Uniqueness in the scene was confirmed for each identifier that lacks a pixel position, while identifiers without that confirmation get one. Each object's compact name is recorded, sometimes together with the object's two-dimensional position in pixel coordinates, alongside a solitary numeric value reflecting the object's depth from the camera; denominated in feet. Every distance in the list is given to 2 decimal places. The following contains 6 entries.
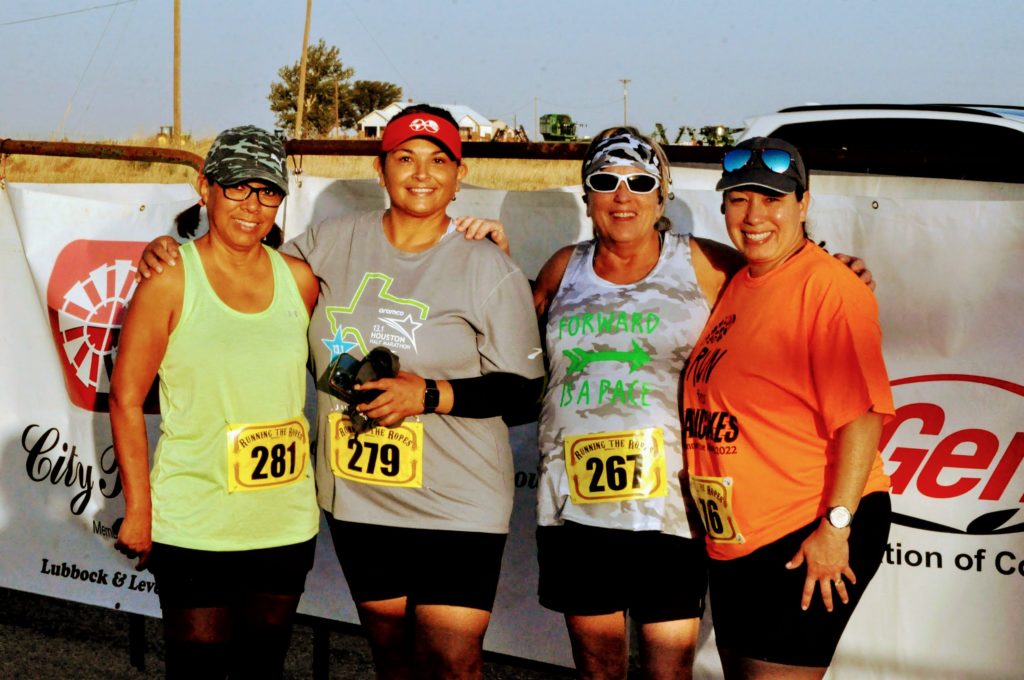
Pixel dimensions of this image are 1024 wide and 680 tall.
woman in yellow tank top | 9.34
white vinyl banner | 11.37
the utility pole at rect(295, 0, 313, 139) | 105.09
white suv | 18.29
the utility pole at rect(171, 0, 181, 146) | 85.70
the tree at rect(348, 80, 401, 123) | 199.52
